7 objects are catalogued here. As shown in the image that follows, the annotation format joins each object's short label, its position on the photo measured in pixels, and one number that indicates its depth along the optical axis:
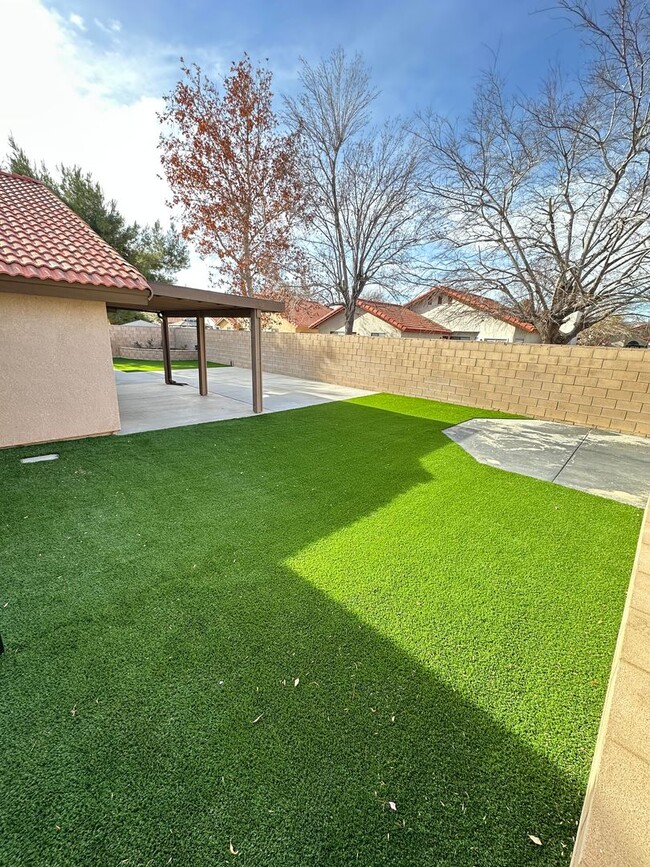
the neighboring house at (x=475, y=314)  11.65
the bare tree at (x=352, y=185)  14.00
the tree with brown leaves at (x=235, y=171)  15.66
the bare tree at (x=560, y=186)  8.12
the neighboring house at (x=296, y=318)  18.97
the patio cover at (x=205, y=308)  5.70
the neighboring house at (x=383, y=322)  20.06
